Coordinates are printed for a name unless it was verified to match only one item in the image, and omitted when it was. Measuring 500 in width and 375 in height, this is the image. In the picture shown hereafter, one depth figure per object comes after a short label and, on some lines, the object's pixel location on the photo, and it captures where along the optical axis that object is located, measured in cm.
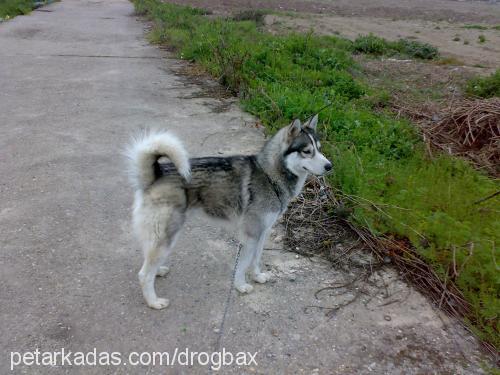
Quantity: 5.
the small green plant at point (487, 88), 832
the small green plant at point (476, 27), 2086
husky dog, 295
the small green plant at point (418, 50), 1356
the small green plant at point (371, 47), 1387
